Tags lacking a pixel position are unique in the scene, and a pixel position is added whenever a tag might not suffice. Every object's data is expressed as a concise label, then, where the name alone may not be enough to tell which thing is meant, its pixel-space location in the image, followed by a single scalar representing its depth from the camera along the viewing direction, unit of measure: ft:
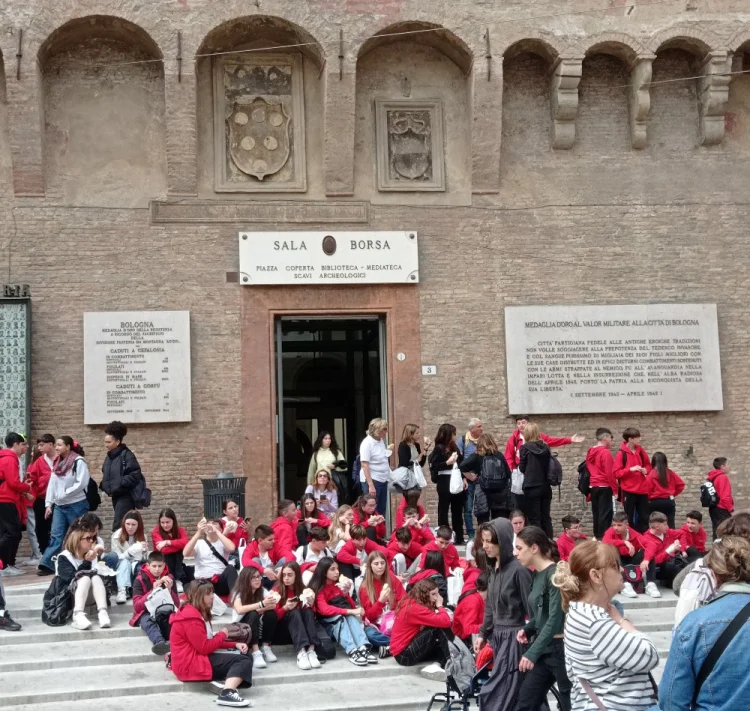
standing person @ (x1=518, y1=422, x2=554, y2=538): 43.09
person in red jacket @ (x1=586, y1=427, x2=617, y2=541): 46.29
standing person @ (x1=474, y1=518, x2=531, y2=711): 22.35
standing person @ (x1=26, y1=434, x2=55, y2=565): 44.04
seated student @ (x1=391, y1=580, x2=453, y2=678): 31.86
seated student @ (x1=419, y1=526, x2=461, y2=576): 37.27
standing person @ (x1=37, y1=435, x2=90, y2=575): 41.98
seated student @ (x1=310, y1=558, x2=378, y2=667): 33.09
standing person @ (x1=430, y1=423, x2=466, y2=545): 46.24
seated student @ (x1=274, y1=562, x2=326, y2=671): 32.78
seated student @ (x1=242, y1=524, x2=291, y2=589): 35.96
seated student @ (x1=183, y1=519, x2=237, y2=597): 36.91
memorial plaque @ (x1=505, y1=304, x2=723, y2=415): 53.62
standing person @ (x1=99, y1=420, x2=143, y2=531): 41.88
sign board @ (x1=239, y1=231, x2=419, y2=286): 52.85
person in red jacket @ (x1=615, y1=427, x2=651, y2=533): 45.60
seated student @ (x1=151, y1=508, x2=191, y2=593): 37.45
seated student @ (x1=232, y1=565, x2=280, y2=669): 32.65
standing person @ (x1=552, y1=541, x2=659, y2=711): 15.69
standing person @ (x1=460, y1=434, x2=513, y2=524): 43.83
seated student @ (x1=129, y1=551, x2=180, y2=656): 33.65
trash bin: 47.29
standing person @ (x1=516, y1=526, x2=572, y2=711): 20.92
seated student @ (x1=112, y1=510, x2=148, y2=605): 37.42
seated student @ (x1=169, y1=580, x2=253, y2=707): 30.19
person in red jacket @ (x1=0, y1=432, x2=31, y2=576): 40.98
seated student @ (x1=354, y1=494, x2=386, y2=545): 41.19
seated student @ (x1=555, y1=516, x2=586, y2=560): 39.19
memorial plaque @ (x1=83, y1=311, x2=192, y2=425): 51.11
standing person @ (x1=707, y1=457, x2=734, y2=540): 46.65
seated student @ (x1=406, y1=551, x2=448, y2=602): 35.27
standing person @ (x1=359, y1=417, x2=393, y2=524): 45.55
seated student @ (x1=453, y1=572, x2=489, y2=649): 31.83
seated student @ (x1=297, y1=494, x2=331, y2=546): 41.50
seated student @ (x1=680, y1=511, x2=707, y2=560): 41.34
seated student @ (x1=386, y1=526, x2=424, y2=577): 38.14
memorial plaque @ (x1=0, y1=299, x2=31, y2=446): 49.98
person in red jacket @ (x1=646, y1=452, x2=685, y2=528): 45.55
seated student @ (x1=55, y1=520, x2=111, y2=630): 35.32
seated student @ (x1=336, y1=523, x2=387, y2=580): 37.78
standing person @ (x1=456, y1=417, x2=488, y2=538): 45.14
